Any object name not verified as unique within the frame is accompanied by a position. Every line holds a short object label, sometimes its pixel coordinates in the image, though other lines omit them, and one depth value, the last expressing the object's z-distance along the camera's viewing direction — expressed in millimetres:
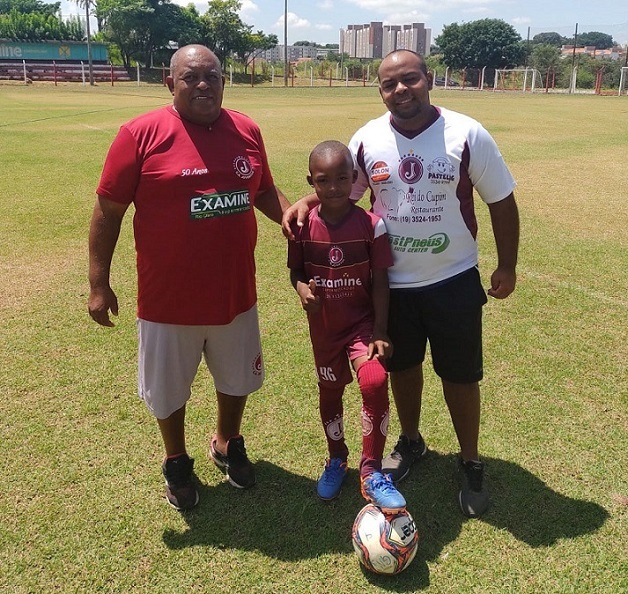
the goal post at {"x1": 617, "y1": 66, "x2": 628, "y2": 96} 49572
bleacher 53094
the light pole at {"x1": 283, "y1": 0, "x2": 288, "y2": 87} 53500
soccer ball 2719
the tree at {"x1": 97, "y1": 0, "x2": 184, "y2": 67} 63375
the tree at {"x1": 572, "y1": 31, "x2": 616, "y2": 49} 190500
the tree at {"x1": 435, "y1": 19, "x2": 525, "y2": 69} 80812
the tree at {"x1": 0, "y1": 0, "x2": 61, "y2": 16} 94000
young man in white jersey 2871
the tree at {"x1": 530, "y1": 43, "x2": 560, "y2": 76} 66500
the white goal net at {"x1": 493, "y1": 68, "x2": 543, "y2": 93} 59969
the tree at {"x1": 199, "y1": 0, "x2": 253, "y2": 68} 66938
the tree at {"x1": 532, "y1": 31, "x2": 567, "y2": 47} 188625
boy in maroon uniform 2875
